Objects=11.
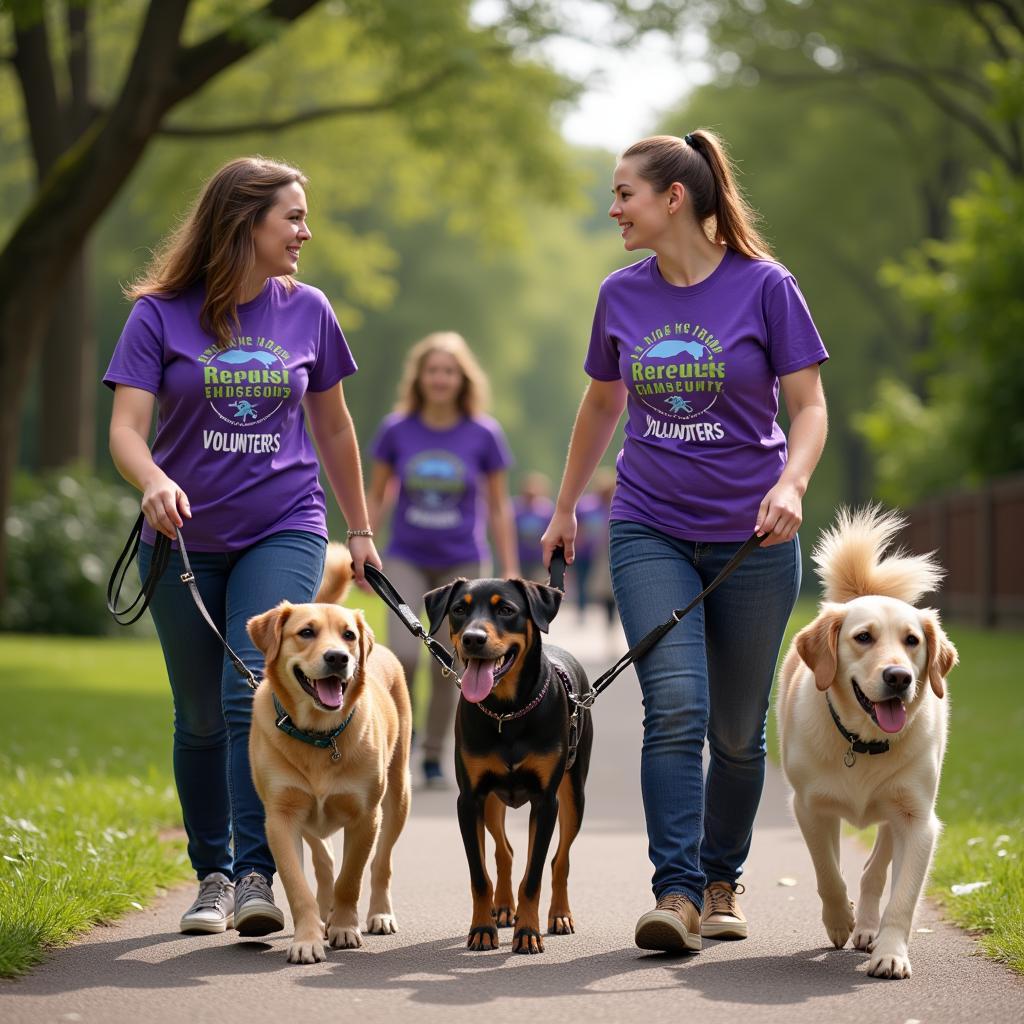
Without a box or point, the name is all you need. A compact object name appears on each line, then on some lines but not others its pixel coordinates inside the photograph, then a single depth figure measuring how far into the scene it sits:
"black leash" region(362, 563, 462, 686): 11.82
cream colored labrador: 10.66
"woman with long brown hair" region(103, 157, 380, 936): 11.55
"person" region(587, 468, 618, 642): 37.16
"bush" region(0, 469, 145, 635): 43.44
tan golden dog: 10.87
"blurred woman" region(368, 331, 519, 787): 19.86
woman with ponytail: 11.12
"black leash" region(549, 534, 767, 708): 11.05
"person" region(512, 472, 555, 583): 52.69
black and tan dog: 11.02
